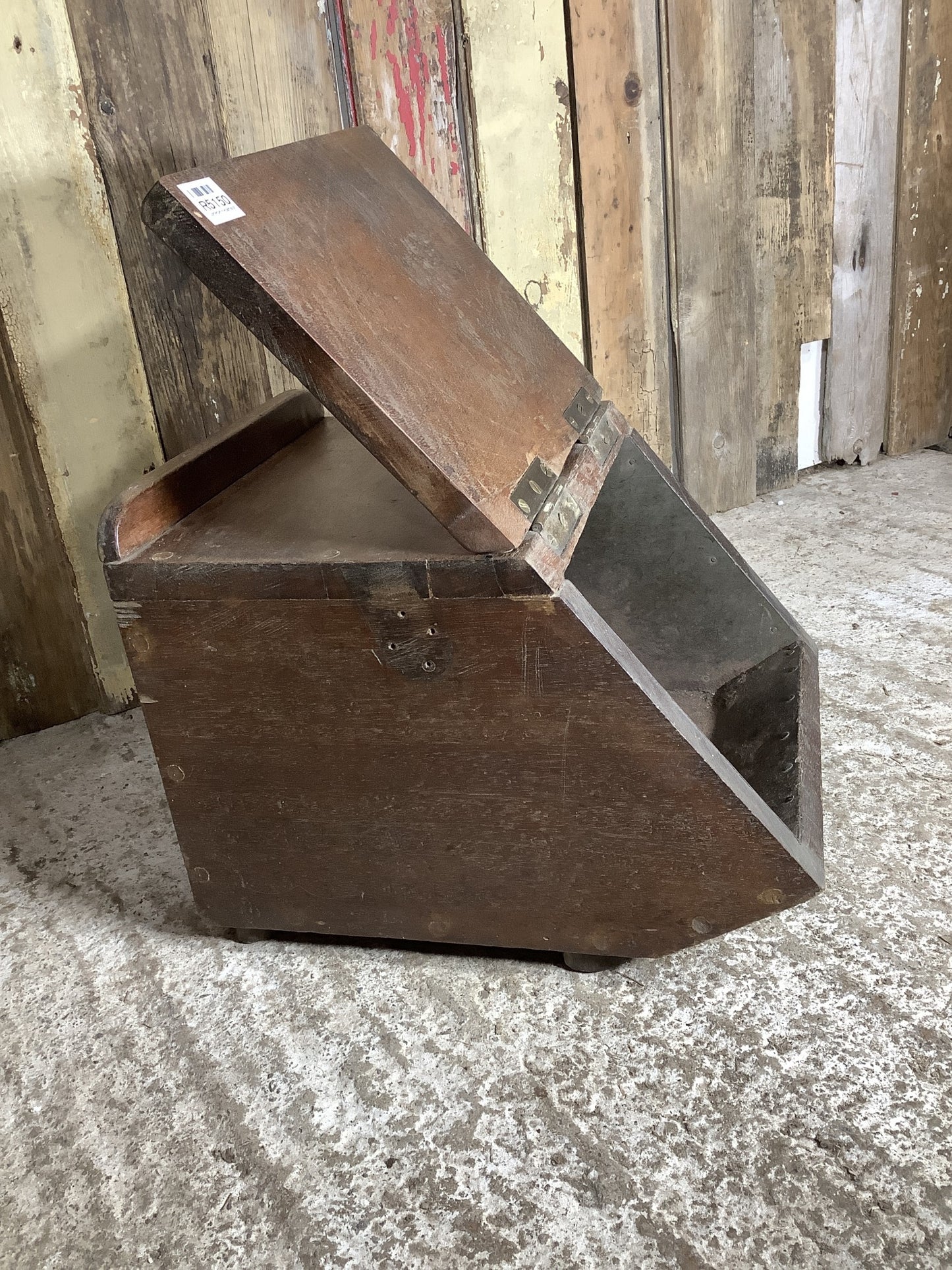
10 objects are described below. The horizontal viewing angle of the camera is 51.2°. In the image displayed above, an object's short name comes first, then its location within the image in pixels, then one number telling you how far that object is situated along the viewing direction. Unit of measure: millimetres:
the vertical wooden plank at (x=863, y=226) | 2348
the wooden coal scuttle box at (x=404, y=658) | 987
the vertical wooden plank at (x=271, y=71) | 1604
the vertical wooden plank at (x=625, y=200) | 2010
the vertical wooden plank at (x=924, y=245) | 2414
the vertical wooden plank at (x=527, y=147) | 1877
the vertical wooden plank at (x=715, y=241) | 2146
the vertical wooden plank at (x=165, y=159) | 1519
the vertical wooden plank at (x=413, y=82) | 1741
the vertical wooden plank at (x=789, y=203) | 2244
